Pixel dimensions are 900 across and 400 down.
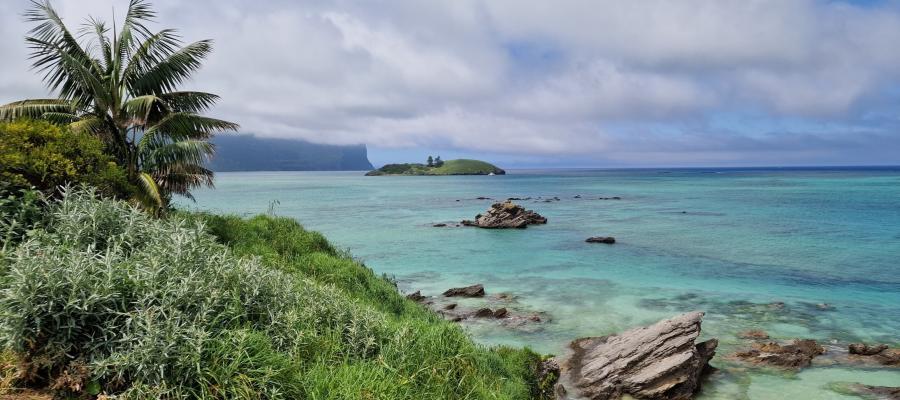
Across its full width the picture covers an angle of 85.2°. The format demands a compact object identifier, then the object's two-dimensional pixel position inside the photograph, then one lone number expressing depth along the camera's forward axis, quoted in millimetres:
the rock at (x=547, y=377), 14330
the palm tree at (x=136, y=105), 15422
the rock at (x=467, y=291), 27125
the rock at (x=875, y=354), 17469
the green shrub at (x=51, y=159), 10558
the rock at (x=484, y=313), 22875
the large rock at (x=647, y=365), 14555
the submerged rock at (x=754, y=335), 20042
